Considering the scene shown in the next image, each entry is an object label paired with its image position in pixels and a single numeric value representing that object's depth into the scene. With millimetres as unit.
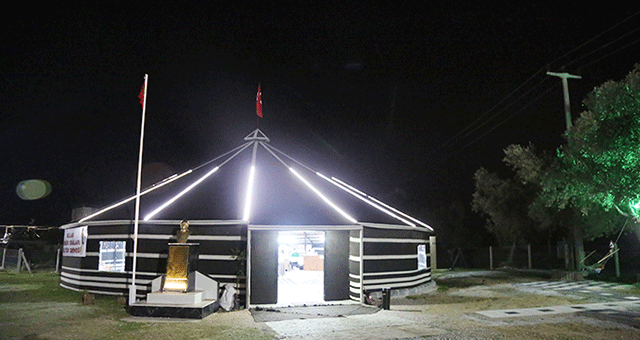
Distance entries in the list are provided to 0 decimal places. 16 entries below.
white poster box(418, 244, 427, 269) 16328
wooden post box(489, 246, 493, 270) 25866
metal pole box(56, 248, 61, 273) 21125
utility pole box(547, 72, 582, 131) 17877
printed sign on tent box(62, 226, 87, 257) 13695
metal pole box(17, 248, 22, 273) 20719
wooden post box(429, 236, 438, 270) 24166
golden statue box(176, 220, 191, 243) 11102
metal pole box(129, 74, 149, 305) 10953
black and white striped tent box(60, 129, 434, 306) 11703
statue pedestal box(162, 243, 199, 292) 10523
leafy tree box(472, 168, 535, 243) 25712
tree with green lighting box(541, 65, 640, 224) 12445
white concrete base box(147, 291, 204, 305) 10156
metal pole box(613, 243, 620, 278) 18531
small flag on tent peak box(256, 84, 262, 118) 15816
